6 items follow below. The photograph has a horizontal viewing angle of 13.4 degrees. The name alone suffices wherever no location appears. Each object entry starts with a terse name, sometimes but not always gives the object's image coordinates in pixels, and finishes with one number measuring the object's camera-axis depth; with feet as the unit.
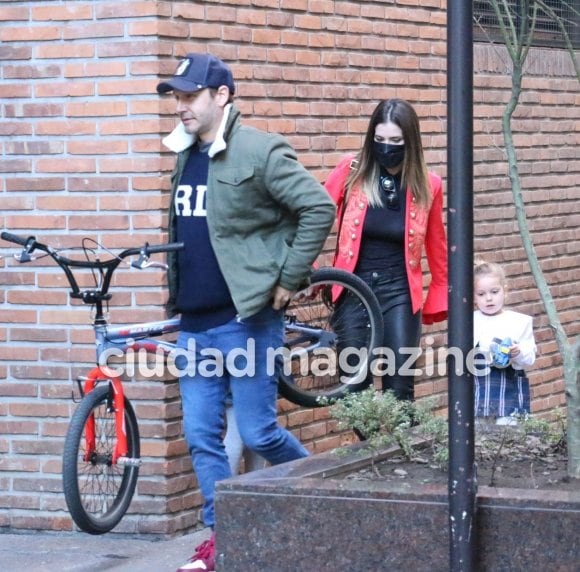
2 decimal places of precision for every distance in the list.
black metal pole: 26.14
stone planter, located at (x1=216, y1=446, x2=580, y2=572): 27.60
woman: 37.76
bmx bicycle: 33.13
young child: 38.09
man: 31.90
